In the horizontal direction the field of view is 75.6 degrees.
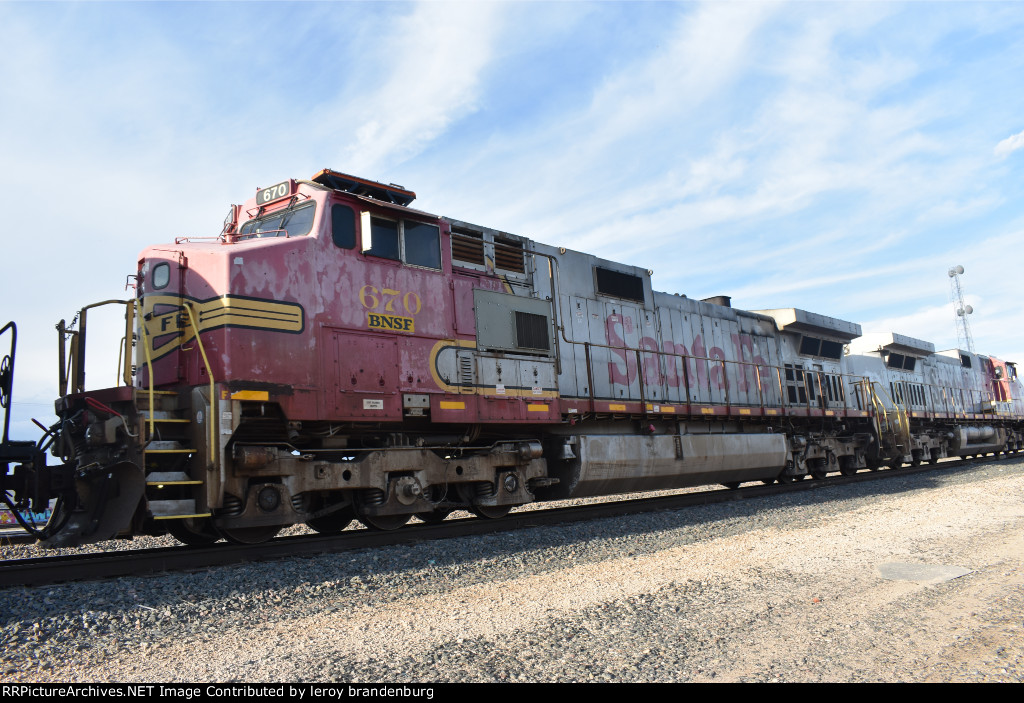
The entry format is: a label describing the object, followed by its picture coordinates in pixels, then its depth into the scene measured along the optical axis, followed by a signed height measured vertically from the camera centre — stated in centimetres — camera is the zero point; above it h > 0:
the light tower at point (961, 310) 4341 +732
